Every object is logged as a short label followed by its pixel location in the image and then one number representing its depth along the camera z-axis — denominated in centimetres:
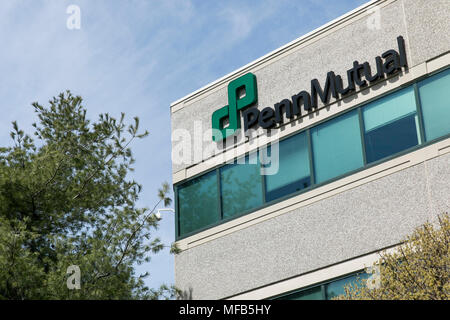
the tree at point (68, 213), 1628
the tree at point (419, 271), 1123
